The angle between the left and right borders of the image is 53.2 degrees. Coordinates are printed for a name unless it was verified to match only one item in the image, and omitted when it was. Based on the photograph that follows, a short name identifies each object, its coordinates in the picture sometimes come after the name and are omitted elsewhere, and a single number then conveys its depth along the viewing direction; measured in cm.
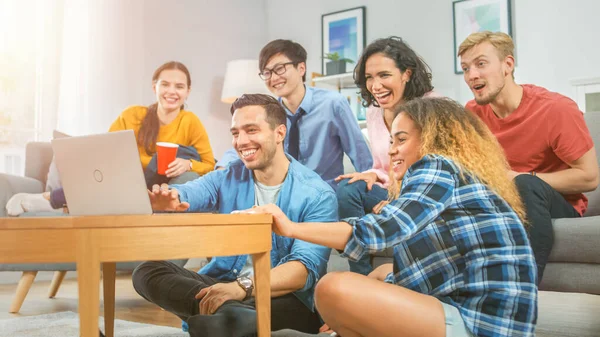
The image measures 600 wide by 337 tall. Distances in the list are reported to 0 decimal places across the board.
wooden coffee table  100
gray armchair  266
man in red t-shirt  191
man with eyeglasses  242
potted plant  482
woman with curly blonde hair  114
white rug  206
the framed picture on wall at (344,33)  495
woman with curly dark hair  211
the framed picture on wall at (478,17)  434
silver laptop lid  120
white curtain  422
